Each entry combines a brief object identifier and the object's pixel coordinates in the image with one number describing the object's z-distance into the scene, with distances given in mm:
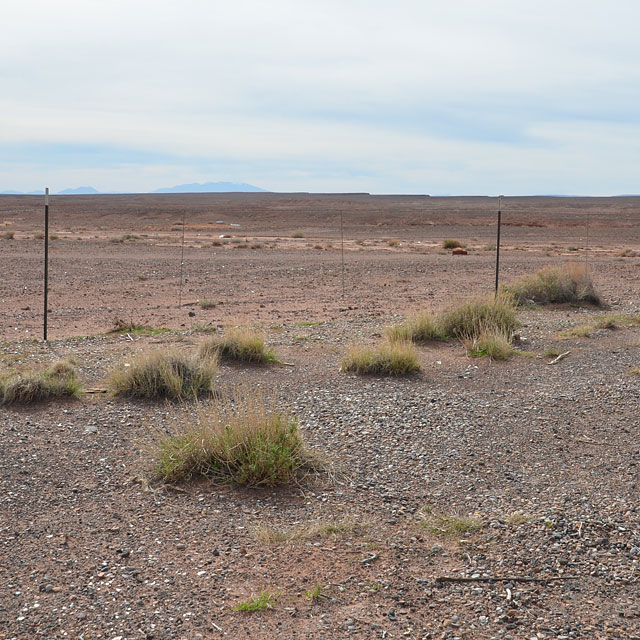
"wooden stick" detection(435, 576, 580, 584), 4934
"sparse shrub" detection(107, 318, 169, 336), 13727
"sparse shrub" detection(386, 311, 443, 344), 12492
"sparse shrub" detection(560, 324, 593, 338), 13380
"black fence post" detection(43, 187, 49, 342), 12438
